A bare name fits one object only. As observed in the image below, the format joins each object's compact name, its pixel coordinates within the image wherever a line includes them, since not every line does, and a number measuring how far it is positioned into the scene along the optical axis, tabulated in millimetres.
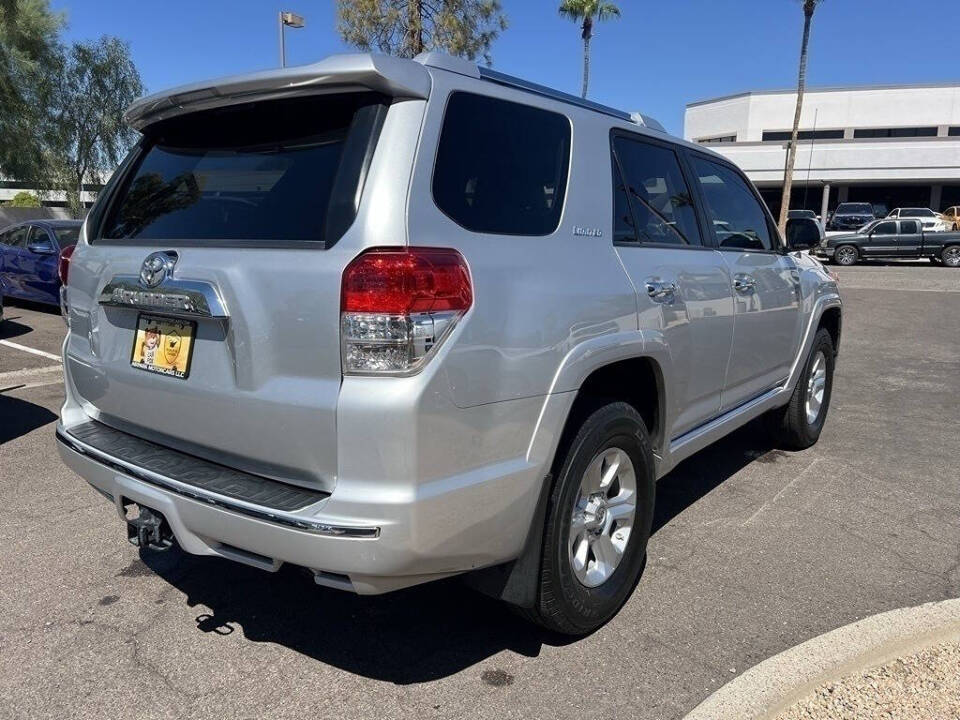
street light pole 14040
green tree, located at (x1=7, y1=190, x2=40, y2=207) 40469
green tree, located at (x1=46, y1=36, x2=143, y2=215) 29297
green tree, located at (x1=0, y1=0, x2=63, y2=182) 23469
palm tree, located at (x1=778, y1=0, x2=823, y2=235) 28562
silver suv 2238
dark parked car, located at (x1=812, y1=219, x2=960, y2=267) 25422
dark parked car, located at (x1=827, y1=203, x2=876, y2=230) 33500
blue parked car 11594
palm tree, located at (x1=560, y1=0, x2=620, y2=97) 33719
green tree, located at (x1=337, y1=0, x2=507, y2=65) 18984
